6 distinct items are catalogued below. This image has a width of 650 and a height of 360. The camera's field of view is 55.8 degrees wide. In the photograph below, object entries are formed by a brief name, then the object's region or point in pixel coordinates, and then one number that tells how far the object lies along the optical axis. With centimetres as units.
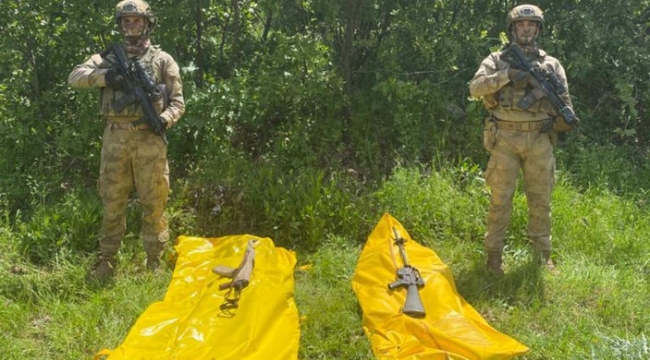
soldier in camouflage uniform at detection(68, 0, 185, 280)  464
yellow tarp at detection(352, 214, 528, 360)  365
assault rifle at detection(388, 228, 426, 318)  398
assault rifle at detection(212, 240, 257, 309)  406
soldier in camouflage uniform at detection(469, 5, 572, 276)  464
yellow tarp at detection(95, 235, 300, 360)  361
